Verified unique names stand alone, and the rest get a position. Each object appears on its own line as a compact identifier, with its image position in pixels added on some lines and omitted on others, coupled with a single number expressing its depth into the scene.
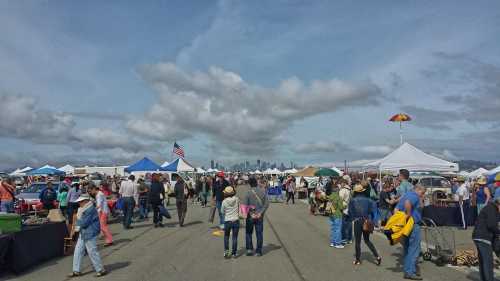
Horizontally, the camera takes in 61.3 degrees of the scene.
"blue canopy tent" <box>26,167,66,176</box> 31.95
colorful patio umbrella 21.88
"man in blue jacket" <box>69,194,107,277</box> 8.33
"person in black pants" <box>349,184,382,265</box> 9.08
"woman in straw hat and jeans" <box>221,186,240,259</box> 10.07
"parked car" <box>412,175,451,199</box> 28.49
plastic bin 9.02
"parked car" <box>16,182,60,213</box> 17.69
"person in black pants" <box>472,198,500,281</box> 7.08
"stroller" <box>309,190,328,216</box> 20.29
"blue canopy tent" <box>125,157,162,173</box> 27.50
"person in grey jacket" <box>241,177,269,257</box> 10.25
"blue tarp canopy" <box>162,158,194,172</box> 34.42
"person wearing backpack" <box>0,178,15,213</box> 13.74
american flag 36.53
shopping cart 9.22
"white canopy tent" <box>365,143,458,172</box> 18.33
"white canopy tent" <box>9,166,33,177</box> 40.78
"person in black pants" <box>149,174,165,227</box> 15.35
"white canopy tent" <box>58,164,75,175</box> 48.94
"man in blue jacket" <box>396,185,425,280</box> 7.98
